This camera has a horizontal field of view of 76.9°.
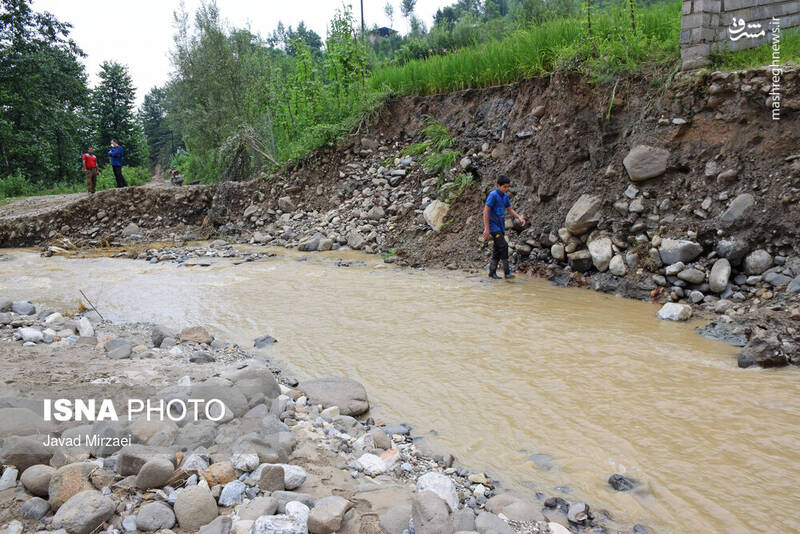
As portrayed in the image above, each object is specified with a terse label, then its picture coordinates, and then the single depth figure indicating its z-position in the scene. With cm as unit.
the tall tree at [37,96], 2314
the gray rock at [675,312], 593
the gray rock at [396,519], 239
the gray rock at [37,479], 236
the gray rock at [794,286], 545
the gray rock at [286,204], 1409
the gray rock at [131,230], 1477
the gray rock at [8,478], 239
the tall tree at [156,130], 4678
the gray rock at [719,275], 611
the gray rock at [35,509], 222
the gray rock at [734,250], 615
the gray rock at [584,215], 774
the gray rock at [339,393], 405
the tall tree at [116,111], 3291
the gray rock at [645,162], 726
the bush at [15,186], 2129
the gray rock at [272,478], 259
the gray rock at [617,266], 716
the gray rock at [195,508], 229
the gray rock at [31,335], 515
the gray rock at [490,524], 252
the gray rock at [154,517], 223
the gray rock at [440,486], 274
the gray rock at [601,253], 740
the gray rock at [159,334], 535
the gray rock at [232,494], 246
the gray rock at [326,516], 228
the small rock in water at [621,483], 302
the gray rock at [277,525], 220
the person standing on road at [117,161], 1630
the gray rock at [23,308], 637
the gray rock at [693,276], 635
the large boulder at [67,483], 230
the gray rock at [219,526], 220
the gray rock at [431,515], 232
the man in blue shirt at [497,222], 823
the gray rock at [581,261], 768
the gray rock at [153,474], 247
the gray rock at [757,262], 596
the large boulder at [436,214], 1033
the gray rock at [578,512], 274
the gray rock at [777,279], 567
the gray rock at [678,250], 651
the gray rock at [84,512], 215
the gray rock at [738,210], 623
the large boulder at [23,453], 251
